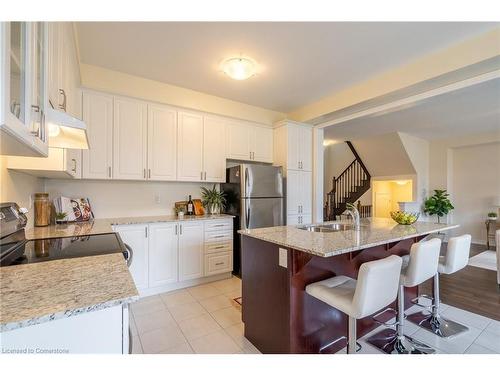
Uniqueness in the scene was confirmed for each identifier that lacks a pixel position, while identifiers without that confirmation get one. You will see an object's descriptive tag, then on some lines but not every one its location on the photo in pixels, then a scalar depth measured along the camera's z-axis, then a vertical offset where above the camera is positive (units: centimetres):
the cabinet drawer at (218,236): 327 -68
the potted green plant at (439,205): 596 -42
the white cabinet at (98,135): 277 +63
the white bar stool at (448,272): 210 -77
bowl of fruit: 255 -32
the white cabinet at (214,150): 358 +58
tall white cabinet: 395 +41
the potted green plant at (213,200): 362 -20
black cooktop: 125 -38
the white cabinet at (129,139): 295 +62
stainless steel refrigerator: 342 -14
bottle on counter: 361 -31
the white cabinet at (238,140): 379 +77
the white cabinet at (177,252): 280 -83
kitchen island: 163 -69
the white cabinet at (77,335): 70 -46
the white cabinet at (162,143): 316 +61
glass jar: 237 -22
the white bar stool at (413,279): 175 -69
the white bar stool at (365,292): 134 -65
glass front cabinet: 71 +36
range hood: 125 +35
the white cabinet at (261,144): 400 +75
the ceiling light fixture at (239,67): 260 +135
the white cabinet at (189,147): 338 +59
